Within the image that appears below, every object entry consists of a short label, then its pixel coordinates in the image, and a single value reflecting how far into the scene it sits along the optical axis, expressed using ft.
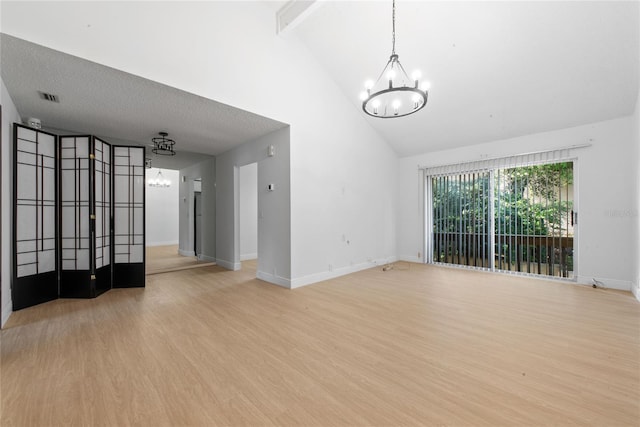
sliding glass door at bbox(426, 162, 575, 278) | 17.01
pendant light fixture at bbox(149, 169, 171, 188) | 34.13
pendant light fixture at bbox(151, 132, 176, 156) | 16.16
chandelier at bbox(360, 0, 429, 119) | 12.16
